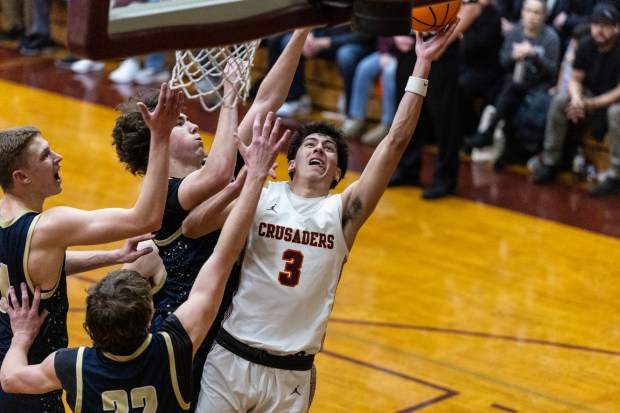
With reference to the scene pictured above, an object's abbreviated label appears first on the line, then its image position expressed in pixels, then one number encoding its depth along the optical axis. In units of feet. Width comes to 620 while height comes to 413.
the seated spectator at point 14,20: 56.44
